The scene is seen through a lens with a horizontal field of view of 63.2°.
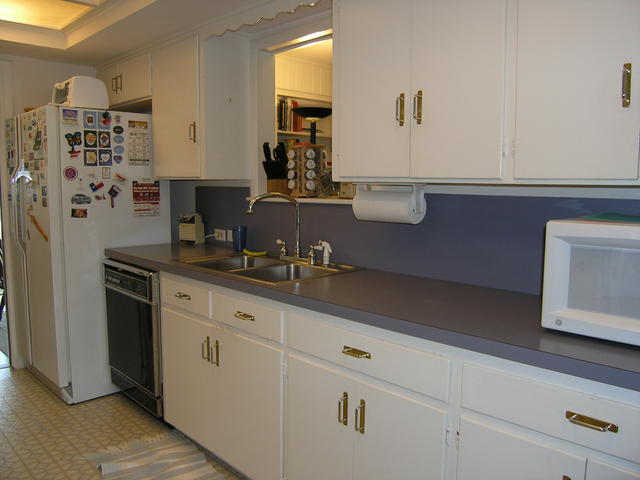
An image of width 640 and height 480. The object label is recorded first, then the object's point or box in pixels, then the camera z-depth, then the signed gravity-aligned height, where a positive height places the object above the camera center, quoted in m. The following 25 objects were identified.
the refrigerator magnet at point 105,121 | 3.13 +0.38
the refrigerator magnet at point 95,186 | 3.11 -0.01
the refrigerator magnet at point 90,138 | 3.08 +0.27
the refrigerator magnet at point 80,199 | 3.06 -0.09
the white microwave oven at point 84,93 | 3.11 +0.55
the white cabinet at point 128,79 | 3.29 +0.70
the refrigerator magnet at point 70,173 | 3.00 +0.07
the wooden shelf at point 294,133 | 4.16 +0.41
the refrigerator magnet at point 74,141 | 3.01 +0.25
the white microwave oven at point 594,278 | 1.30 -0.25
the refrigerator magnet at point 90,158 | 3.08 +0.16
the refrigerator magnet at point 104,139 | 3.13 +0.27
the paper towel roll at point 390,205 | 2.13 -0.09
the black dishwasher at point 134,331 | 2.77 -0.83
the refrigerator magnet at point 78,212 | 3.07 -0.17
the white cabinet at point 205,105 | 2.88 +0.45
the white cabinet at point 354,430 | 1.56 -0.81
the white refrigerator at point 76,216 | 3.02 -0.19
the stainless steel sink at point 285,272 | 2.58 -0.45
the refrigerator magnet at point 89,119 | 3.07 +0.38
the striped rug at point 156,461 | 2.39 -1.33
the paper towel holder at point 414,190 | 2.15 -0.03
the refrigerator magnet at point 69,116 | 2.98 +0.40
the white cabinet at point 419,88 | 1.67 +0.34
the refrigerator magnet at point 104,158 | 3.13 +0.16
